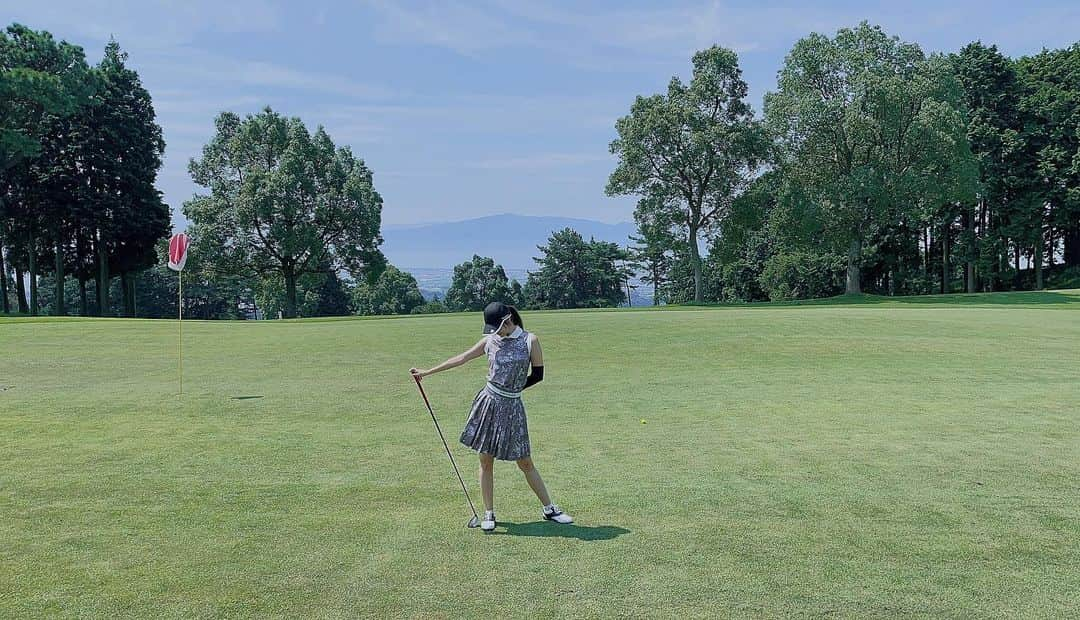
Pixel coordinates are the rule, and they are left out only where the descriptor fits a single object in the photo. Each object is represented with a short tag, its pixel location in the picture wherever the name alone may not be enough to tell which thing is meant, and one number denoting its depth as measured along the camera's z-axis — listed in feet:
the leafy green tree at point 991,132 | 232.53
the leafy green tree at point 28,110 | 191.62
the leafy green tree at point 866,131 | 192.44
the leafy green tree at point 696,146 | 206.08
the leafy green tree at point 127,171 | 225.56
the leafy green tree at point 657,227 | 215.69
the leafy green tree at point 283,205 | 217.56
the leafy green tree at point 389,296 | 426.51
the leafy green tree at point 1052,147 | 226.79
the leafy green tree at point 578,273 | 395.34
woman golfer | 26.63
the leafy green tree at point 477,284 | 438.40
